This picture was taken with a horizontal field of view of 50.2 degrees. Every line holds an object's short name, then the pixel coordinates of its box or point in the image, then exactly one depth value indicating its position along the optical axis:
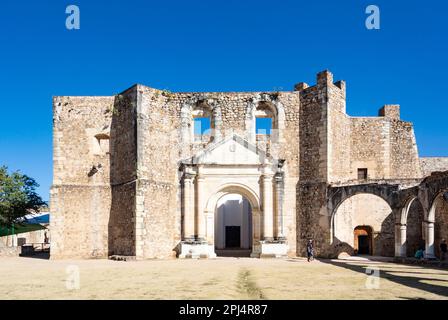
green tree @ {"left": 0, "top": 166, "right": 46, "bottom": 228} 27.11
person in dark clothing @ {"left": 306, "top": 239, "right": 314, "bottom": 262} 19.19
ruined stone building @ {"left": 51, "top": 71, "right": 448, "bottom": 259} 20.98
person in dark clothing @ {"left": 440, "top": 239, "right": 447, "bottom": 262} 19.12
